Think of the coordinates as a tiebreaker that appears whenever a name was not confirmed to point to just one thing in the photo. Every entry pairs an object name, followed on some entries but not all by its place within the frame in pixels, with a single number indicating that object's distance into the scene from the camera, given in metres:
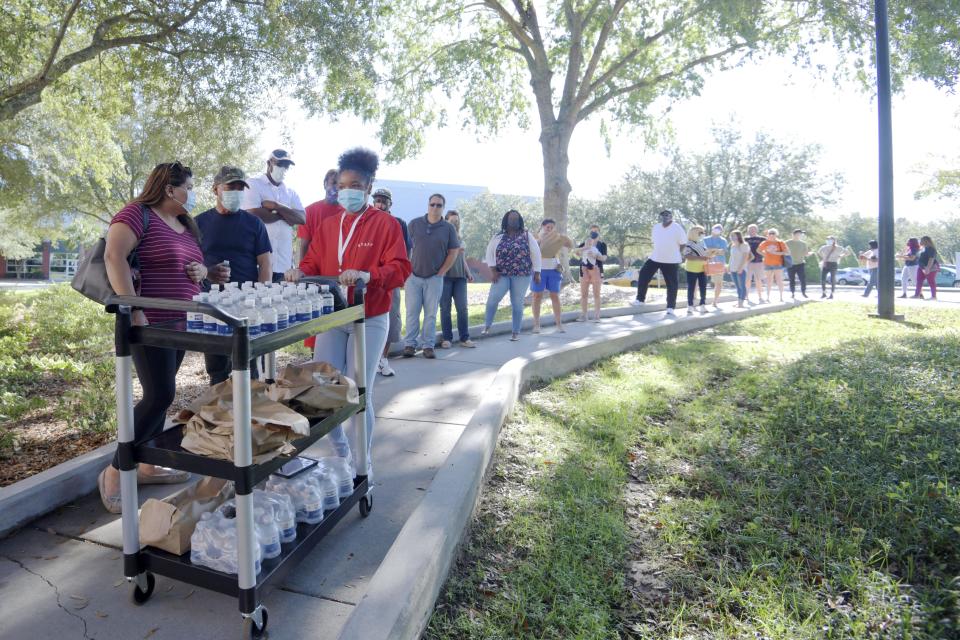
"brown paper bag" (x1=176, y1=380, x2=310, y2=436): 2.39
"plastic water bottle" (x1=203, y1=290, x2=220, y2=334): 2.47
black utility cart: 2.21
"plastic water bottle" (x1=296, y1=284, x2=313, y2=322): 2.82
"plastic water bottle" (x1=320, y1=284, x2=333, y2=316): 3.11
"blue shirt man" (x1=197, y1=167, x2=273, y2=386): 4.15
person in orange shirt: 13.66
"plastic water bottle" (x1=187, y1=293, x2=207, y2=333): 2.52
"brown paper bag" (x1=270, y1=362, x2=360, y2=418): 2.76
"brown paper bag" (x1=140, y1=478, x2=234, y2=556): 2.52
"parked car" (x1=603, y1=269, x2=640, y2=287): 29.80
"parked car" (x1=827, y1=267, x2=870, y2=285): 40.03
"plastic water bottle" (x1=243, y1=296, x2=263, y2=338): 2.46
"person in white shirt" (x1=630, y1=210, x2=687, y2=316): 10.78
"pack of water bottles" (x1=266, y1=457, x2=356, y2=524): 2.84
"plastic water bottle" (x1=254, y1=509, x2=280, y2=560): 2.52
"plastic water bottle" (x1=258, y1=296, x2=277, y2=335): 2.54
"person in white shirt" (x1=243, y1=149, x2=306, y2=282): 5.70
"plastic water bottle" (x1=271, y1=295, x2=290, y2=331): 2.62
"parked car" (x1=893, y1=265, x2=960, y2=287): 34.74
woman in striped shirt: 3.07
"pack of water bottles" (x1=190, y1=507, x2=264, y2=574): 2.46
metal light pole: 10.61
